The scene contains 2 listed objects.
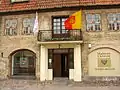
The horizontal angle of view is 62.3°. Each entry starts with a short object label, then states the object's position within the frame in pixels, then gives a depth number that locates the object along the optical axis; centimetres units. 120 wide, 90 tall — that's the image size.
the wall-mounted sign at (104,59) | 831
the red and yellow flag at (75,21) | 841
